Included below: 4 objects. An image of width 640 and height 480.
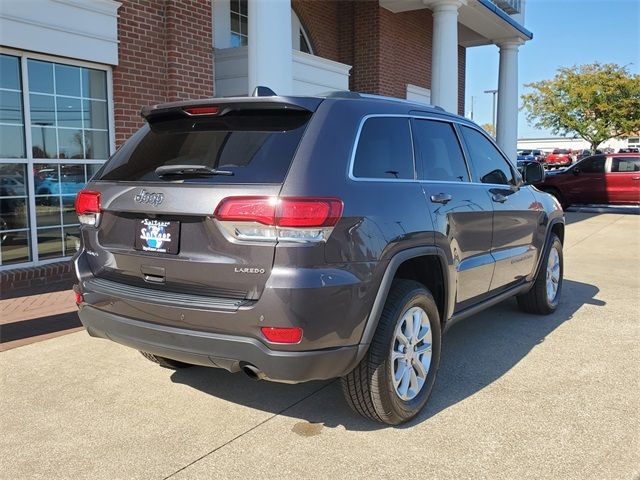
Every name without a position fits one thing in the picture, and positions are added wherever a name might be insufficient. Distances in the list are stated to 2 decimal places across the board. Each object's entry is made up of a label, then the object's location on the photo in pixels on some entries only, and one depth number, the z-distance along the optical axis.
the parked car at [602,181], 17.80
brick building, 6.67
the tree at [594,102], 34.25
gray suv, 2.93
